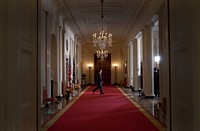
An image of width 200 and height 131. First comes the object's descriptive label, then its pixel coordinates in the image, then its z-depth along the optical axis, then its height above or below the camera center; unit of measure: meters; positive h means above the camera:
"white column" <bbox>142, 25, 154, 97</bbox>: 15.22 +0.71
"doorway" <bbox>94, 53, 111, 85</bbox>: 33.16 +1.04
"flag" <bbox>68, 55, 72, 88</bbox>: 18.97 -0.01
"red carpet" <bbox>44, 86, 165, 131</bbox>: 7.21 -1.46
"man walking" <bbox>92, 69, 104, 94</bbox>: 19.29 -0.50
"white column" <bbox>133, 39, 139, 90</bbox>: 20.89 +0.50
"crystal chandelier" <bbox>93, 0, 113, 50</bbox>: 18.95 +2.52
